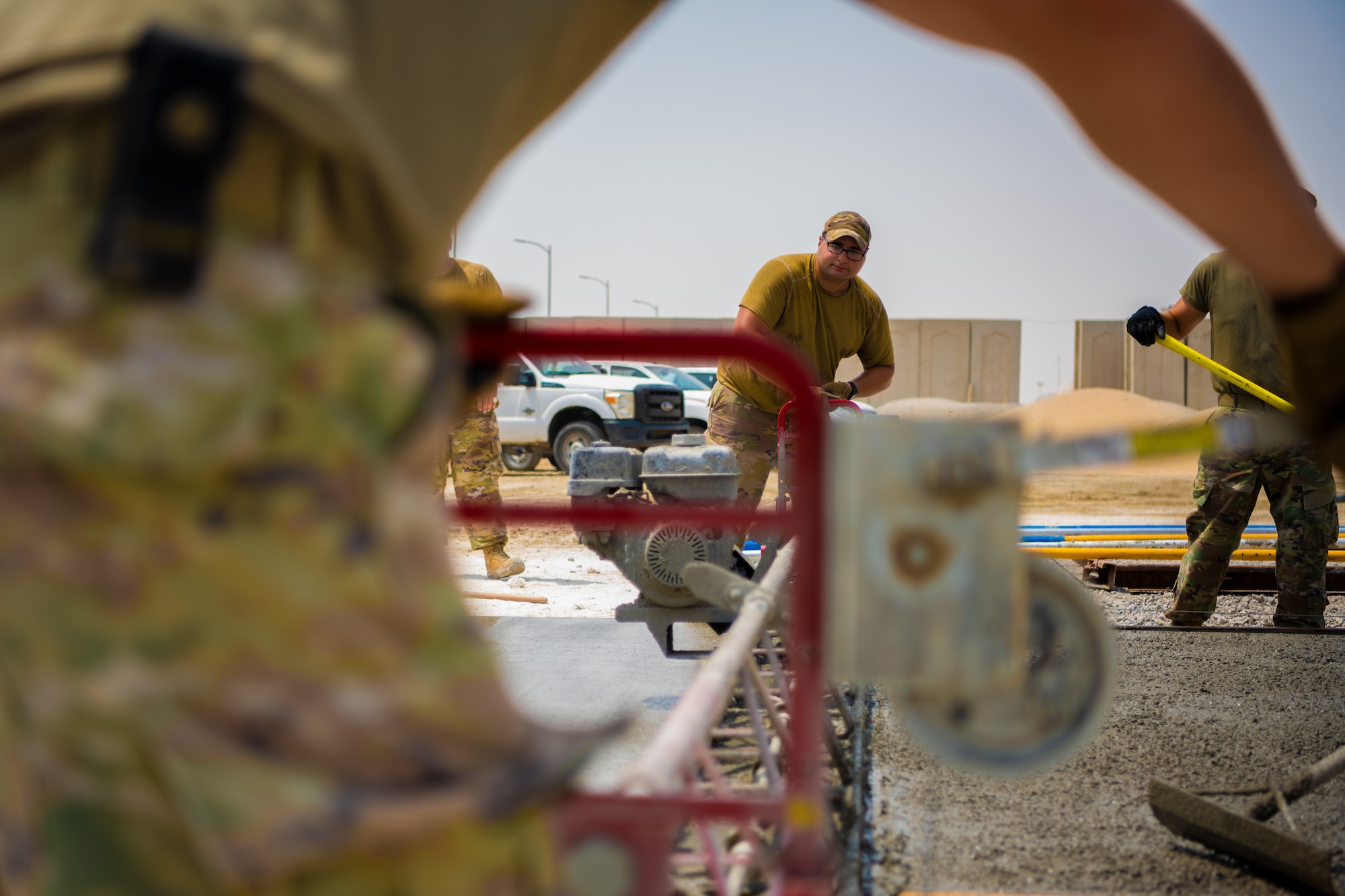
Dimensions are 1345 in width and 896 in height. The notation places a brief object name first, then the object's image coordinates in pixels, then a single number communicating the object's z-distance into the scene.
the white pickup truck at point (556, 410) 15.98
